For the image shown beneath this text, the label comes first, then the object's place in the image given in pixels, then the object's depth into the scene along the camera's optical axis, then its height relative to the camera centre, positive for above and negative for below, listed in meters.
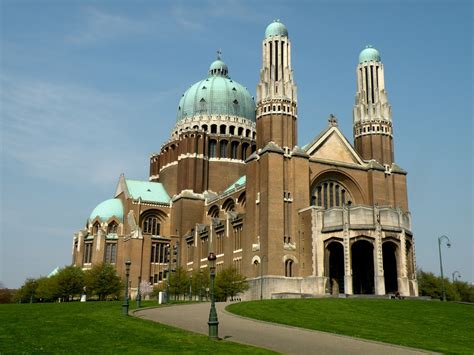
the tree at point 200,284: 61.06 +3.75
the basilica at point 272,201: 56.94 +14.63
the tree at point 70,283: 66.62 +3.91
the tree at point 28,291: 77.75 +3.48
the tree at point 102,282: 65.88 +4.10
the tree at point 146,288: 74.44 +3.89
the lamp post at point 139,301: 39.99 +1.17
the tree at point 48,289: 67.00 +3.22
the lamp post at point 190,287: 60.17 +3.40
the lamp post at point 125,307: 32.42 +0.61
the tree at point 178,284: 63.66 +3.83
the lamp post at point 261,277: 55.81 +4.21
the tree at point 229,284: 56.28 +3.47
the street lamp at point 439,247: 56.57 +7.56
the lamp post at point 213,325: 21.92 -0.22
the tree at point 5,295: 103.56 +3.89
